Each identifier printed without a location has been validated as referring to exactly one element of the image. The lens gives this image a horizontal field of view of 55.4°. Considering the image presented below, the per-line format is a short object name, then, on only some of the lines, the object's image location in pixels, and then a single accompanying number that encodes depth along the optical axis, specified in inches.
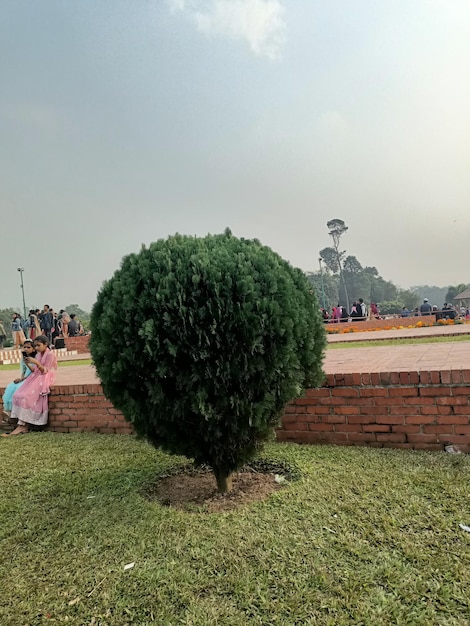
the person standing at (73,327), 687.1
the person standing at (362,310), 806.3
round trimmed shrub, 92.0
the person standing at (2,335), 598.2
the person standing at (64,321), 670.1
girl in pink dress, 197.9
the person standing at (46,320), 633.6
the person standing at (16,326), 604.6
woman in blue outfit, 206.1
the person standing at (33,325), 540.4
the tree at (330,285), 3246.1
